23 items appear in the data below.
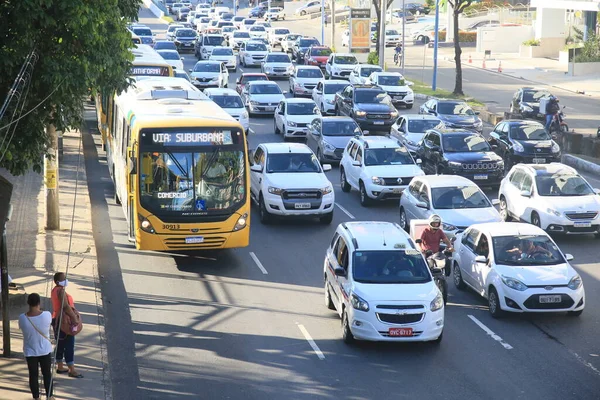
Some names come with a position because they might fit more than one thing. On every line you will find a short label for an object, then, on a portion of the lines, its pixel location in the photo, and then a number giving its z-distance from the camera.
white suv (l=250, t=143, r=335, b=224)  25.20
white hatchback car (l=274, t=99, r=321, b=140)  37.38
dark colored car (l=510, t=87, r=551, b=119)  40.50
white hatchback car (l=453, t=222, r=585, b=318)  17.55
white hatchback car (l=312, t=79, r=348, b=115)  43.59
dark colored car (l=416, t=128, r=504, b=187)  29.12
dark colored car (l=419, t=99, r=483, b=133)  36.50
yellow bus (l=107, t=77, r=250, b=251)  20.56
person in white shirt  13.53
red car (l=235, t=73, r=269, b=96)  47.28
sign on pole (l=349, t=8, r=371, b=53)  66.00
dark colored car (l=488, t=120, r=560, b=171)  31.36
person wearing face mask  14.59
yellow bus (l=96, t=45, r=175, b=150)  31.33
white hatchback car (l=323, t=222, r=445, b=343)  15.96
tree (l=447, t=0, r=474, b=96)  49.56
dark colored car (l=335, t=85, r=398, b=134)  38.81
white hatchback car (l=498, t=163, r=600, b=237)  23.28
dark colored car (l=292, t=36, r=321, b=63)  66.19
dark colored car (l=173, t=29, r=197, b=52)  73.00
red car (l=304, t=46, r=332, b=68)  61.53
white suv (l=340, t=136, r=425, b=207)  27.28
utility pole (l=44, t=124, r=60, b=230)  23.64
